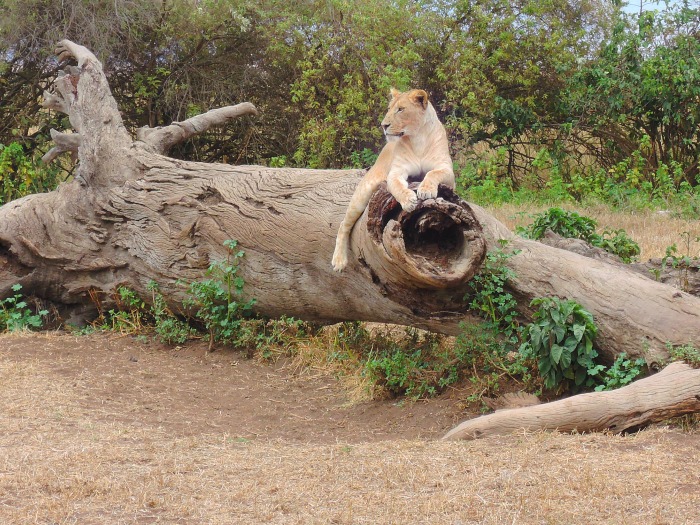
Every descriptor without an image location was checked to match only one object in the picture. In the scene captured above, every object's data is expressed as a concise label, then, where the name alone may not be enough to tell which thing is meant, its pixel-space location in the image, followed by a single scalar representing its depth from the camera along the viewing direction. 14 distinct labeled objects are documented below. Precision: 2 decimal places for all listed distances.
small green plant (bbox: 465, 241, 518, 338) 12.81
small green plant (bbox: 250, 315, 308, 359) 15.62
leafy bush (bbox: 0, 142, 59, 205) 24.02
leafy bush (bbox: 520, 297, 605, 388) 11.88
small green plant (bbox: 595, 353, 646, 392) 11.70
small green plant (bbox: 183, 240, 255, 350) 15.68
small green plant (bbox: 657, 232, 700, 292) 14.10
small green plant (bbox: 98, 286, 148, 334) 17.12
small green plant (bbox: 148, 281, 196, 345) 16.48
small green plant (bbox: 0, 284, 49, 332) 17.17
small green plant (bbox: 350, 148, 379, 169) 25.30
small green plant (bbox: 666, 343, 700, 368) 11.27
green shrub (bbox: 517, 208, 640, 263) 16.11
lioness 12.90
